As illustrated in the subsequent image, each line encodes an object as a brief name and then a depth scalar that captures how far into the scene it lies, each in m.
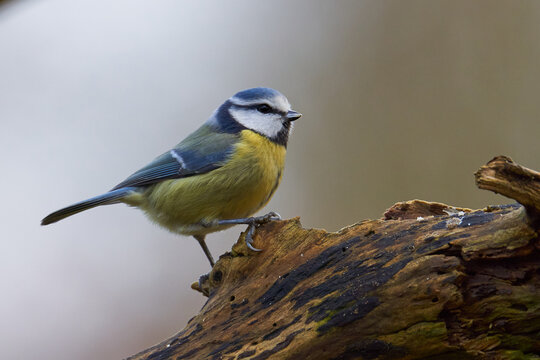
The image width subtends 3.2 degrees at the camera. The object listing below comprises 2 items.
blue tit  3.95
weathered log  3.88
